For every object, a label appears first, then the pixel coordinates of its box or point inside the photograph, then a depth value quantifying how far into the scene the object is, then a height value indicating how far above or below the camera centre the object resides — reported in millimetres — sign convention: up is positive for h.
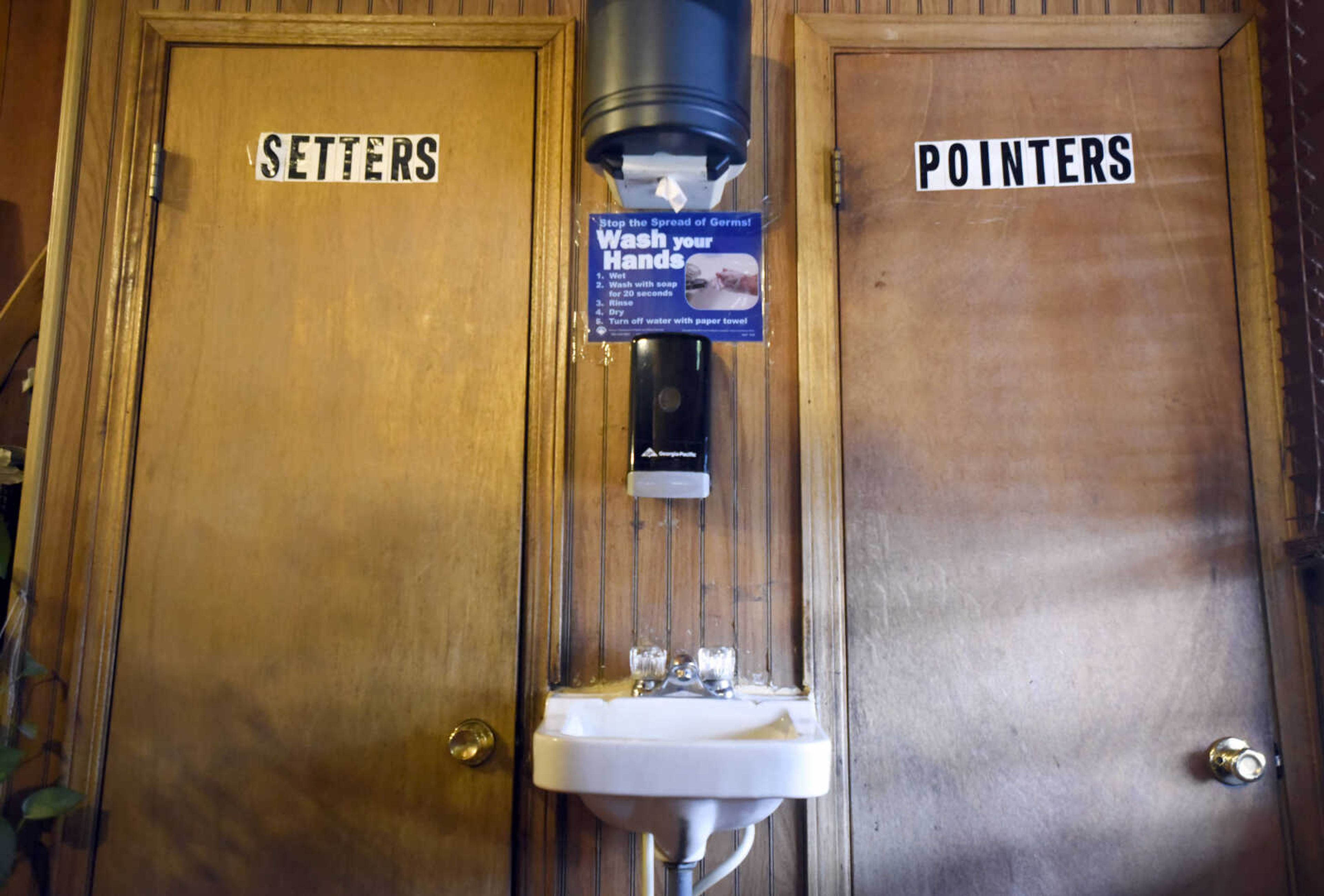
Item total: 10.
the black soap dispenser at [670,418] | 1870 +219
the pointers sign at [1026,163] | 2061 +756
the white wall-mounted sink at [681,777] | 1483 -348
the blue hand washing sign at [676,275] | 2018 +515
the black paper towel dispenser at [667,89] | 1793 +790
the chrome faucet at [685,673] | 1835 -249
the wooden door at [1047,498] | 1869 +79
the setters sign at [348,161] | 2068 +751
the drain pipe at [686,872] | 1639 -548
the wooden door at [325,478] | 1880 +106
